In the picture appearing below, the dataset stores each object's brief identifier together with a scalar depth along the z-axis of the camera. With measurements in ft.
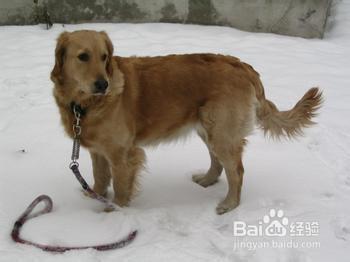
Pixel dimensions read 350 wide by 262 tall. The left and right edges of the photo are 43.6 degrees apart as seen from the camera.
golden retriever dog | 10.18
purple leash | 9.26
